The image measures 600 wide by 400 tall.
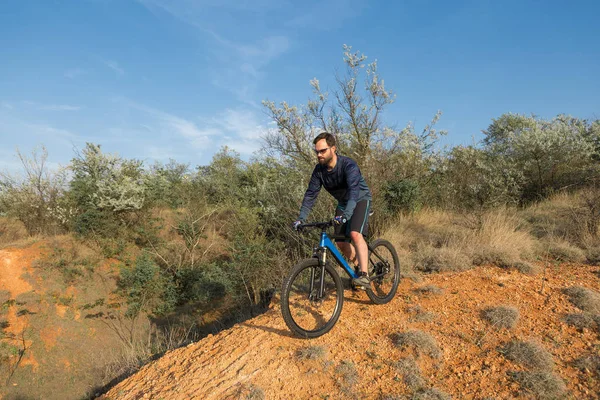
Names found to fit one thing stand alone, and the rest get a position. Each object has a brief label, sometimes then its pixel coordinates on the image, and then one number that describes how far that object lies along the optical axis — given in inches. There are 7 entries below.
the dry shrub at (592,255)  220.2
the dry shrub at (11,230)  553.6
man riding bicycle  151.9
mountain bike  140.5
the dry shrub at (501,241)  228.2
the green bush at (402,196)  439.8
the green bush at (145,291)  438.0
